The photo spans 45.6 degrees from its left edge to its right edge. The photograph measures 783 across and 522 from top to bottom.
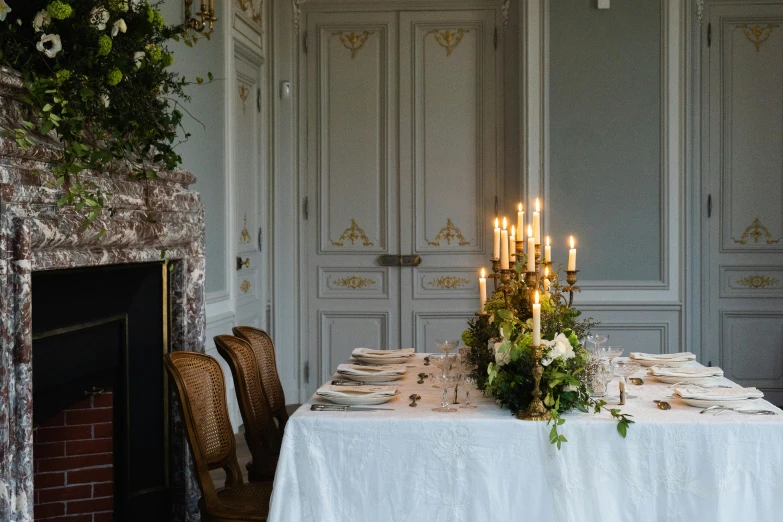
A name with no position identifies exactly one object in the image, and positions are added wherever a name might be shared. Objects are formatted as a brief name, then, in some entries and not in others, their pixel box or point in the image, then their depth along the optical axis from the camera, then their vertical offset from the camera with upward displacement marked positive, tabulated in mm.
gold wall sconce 4082 +1082
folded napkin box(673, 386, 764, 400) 2799 -427
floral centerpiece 2594 -315
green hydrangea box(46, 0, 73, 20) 2438 +657
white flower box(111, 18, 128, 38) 2746 +689
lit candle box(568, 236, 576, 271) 2977 -7
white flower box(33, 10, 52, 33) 2439 +630
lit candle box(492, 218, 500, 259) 3105 +30
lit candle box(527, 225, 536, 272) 2717 +13
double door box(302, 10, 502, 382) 6207 +562
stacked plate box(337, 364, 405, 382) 3312 -417
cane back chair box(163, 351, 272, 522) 2658 -518
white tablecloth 2525 -583
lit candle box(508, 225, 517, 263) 3258 +9
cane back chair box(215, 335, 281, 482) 3124 -520
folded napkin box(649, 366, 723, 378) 3326 -423
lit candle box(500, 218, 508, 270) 3143 +7
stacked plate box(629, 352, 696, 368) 3652 -411
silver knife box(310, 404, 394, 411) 2738 -441
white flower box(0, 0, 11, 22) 2223 +600
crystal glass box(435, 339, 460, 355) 3068 -288
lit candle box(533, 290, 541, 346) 2535 -181
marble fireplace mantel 2318 +44
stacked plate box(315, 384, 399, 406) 2793 -419
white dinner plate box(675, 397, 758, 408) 2728 -431
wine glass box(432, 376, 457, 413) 2759 -409
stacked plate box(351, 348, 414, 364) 3791 -405
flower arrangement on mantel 2453 +526
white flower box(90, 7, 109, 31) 2627 +685
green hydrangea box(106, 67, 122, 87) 2703 +531
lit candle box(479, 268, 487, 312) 3301 -115
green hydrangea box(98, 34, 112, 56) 2615 +604
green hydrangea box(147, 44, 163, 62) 3061 +680
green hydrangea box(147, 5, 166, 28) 3006 +787
